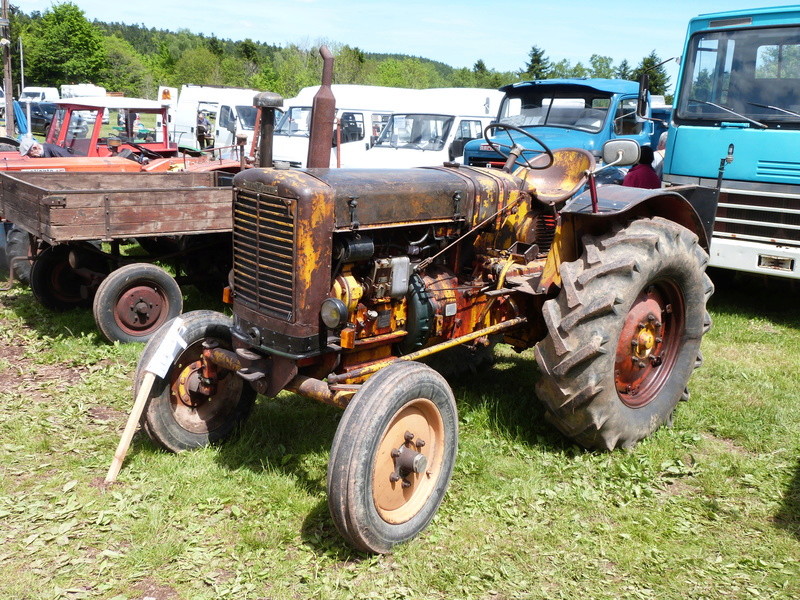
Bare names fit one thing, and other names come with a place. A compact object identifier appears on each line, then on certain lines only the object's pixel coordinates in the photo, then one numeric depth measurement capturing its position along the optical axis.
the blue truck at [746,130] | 6.43
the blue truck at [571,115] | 9.57
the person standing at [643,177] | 7.42
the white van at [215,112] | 20.22
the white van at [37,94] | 38.34
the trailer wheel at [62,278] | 6.44
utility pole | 17.22
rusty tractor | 3.13
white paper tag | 3.50
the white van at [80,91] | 35.59
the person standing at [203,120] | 21.47
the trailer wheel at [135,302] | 5.62
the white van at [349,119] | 14.44
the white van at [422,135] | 12.63
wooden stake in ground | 3.48
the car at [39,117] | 28.00
